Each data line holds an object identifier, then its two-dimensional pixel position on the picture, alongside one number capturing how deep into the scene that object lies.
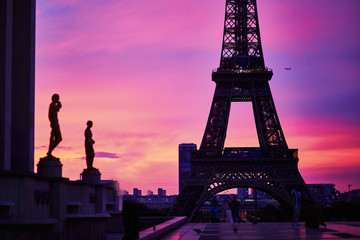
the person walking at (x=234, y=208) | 36.10
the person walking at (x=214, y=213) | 36.12
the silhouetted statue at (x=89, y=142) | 26.22
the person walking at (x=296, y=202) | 32.72
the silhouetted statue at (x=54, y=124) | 19.73
